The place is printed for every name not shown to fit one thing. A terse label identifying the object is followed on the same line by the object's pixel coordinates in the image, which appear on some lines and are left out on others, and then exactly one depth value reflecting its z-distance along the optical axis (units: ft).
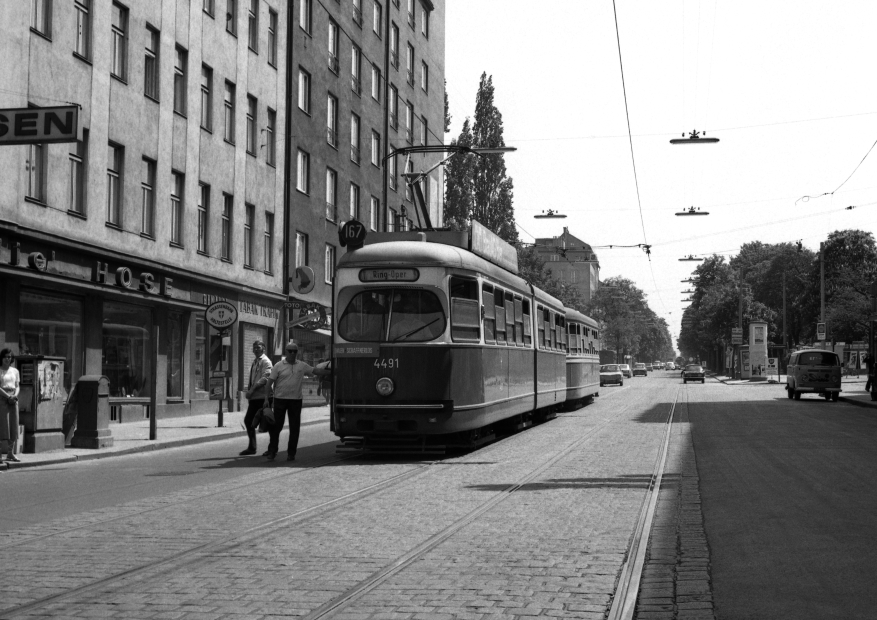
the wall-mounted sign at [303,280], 114.83
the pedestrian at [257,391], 54.24
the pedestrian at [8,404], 50.39
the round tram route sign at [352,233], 54.13
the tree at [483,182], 227.81
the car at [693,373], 246.56
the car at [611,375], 221.05
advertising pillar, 237.04
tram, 50.16
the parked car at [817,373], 132.98
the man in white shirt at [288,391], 51.67
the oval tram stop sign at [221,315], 74.38
